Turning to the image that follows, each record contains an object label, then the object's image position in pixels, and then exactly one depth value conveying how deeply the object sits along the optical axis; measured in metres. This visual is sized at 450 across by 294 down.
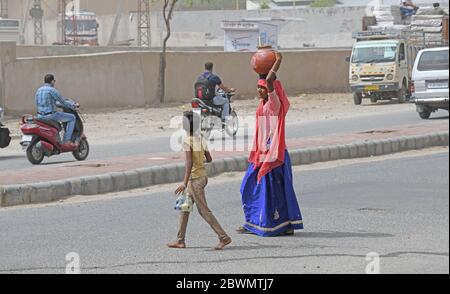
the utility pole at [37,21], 65.50
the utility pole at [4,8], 71.16
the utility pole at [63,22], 64.12
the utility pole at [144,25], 66.00
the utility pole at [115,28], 69.88
